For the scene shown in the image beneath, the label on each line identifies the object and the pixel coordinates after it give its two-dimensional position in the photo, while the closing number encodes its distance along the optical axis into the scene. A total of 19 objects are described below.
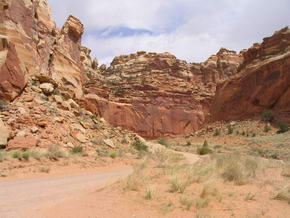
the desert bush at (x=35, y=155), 14.80
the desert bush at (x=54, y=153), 15.46
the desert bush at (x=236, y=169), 9.71
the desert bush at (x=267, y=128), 38.00
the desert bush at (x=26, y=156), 14.37
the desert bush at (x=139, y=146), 24.87
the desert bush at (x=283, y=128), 35.19
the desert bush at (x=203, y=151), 28.23
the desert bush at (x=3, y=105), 18.14
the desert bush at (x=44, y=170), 13.27
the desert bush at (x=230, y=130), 41.53
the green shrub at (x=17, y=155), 14.30
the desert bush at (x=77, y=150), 17.62
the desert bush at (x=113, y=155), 18.83
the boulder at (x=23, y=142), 16.01
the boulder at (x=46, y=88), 22.58
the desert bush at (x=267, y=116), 40.19
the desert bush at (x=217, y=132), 43.63
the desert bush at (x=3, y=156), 13.71
